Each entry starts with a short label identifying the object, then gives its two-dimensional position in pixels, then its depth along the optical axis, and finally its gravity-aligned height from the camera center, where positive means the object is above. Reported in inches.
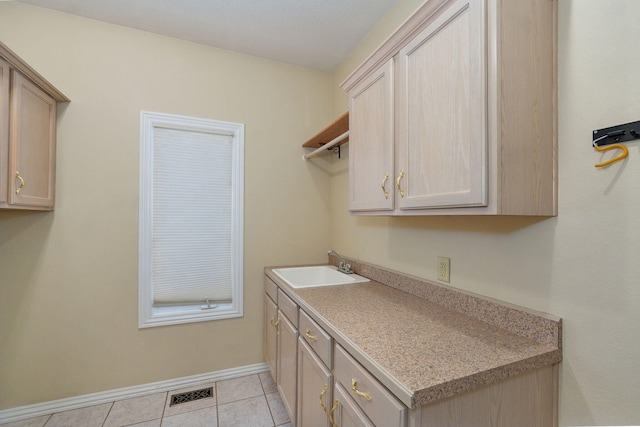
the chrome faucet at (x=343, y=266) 84.1 -16.3
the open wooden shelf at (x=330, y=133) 75.9 +25.9
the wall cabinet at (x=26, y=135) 54.3 +17.0
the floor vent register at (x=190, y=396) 76.4 -52.4
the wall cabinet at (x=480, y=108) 33.4 +14.6
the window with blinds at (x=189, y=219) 80.2 -1.9
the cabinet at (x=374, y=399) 28.8 -22.7
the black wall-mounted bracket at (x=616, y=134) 30.0 +9.5
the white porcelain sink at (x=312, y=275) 85.0 -19.6
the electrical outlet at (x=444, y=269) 53.7 -10.8
